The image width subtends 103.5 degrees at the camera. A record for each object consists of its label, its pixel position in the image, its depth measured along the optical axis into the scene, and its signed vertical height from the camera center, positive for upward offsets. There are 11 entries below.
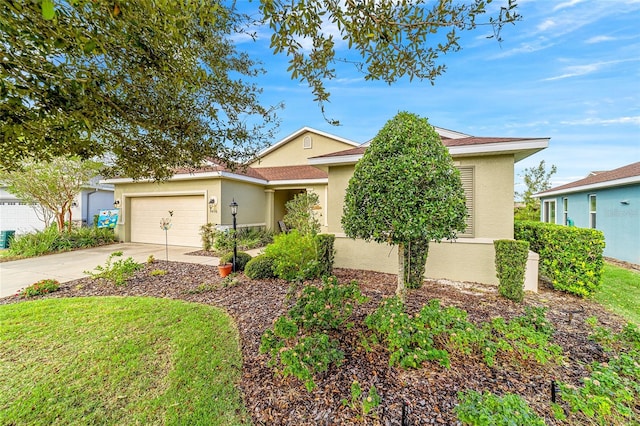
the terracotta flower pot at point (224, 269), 6.42 -1.41
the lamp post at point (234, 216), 6.61 -0.06
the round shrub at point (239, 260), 6.75 -1.23
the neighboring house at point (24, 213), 13.02 +0.07
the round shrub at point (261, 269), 5.95 -1.29
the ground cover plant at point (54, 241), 9.34 -1.09
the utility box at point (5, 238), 11.04 -1.03
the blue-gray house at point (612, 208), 8.93 +0.30
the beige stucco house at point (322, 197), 5.75 +0.68
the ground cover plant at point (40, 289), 5.26 -1.59
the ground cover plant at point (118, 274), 5.84 -1.40
